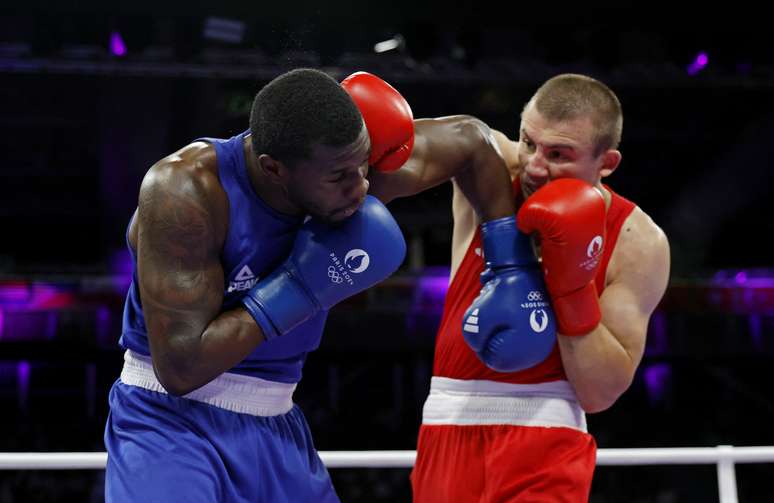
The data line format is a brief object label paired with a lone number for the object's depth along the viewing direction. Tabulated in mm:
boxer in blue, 3778
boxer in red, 4071
